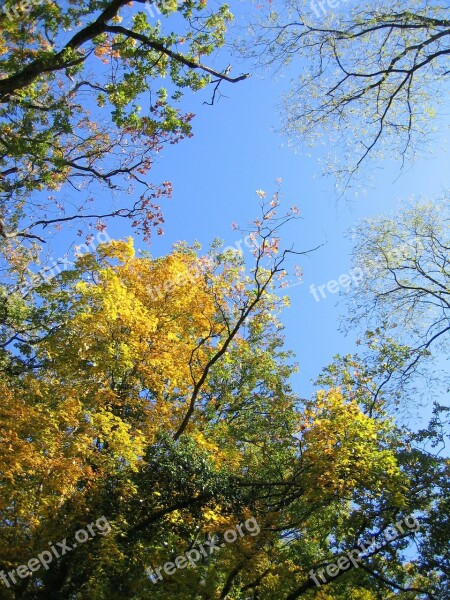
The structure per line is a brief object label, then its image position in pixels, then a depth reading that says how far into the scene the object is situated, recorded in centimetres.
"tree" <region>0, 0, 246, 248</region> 637
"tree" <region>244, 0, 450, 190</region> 678
